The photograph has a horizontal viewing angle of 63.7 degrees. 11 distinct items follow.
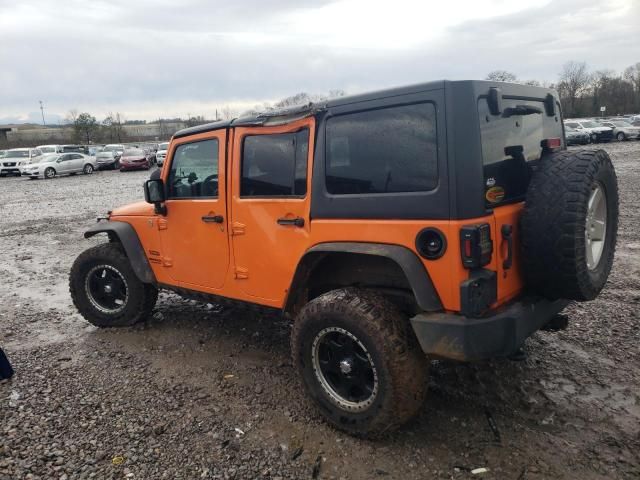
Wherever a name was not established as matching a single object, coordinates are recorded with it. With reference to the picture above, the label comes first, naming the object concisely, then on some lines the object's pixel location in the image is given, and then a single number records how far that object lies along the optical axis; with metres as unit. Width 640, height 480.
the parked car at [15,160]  30.81
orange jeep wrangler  2.81
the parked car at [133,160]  30.66
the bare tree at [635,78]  62.22
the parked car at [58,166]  27.66
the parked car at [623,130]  31.94
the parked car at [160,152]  30.12
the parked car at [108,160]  32.34
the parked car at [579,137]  31.00
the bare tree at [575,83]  66.10
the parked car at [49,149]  33.56
